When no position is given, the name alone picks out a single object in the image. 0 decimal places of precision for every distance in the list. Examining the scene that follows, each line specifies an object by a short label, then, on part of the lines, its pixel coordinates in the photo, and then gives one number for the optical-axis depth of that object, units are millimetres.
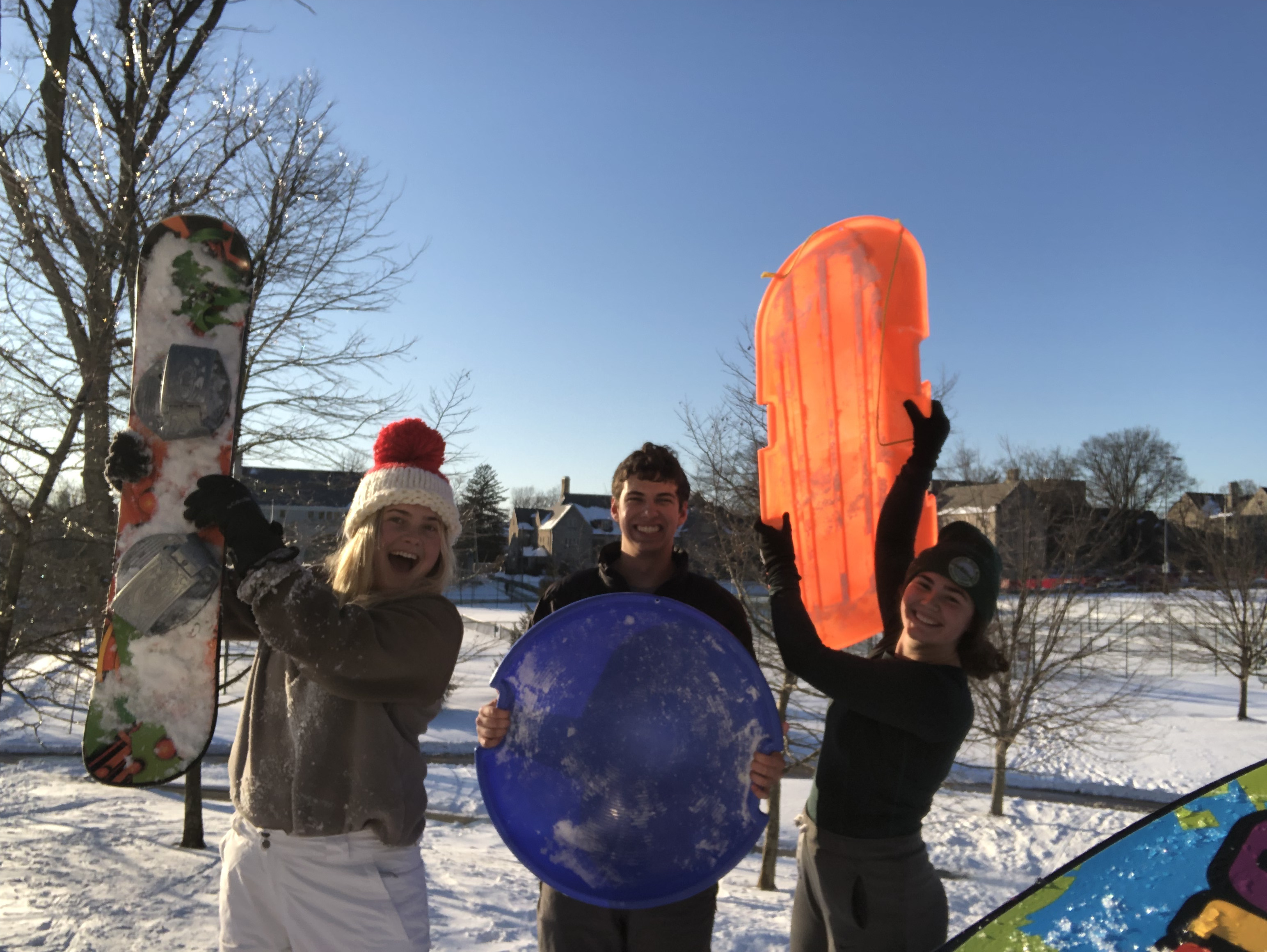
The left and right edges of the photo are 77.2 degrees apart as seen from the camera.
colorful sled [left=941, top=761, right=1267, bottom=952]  1358
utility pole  29727
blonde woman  1731
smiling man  2078
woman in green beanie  1945
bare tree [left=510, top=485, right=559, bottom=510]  59906
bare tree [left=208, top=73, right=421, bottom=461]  7691
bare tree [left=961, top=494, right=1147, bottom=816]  10375
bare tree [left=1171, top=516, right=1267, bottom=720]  17812
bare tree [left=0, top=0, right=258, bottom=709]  5660
